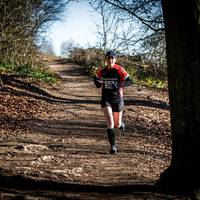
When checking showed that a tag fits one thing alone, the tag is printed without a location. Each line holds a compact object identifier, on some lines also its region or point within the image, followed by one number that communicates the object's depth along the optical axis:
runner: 17.31
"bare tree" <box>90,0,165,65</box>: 33.03
